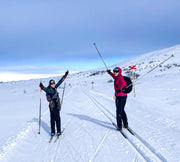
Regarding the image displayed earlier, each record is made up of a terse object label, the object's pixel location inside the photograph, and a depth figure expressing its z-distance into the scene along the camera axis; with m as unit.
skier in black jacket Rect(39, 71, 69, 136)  5.11
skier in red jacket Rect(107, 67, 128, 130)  5.08
